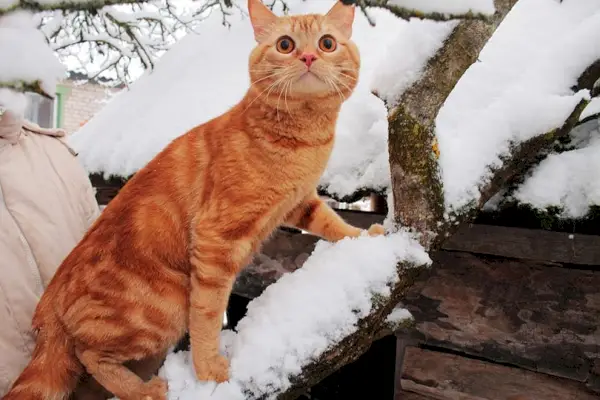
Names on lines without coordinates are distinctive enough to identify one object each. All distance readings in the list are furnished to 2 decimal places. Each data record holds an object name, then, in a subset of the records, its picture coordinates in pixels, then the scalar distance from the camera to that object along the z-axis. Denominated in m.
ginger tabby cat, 0.71
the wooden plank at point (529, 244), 0.82
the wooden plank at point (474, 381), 0.87
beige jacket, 0.79
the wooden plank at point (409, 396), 0.97
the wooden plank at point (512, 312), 0.83
